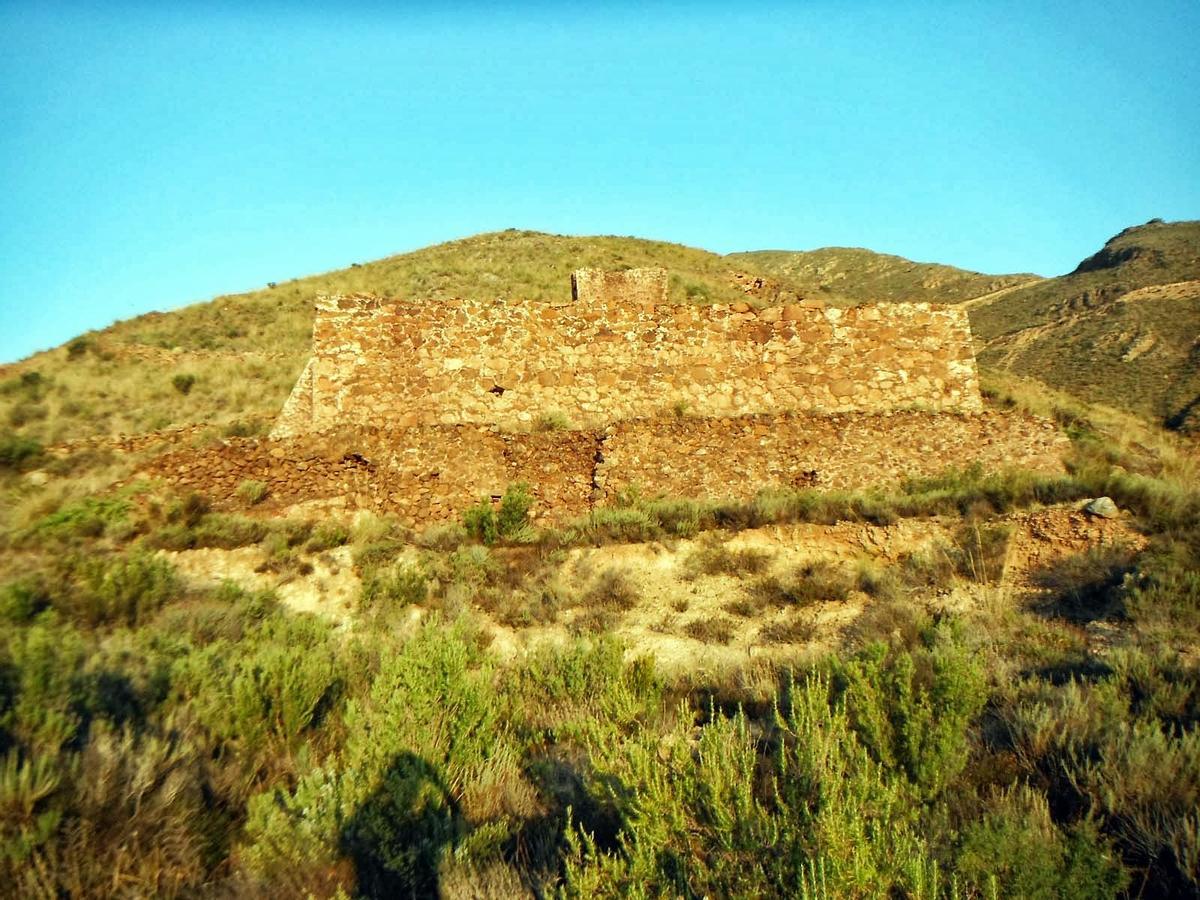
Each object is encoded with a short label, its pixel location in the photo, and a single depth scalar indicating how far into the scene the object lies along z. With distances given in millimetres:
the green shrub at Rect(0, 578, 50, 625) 5934
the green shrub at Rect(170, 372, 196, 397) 17619
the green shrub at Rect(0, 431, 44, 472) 11383
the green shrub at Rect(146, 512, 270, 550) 8898
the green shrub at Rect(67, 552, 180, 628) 6648
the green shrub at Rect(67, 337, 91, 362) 21000
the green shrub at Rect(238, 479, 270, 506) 9758
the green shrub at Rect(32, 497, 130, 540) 8797
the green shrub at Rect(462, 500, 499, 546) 9562
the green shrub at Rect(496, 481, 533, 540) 9664
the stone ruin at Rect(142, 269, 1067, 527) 10289
